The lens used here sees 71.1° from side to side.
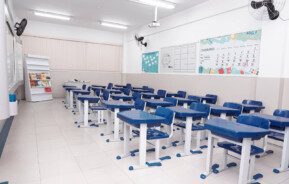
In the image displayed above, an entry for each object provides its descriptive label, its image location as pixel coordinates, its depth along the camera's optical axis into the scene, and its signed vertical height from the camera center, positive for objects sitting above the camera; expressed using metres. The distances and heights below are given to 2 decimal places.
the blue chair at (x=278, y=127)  3.03 -0.72
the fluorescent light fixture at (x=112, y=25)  8.84 +2.29
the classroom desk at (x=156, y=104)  4.35 -0.58
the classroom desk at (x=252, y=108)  4.05 -0.58
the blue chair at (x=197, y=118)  3.54 -0.77
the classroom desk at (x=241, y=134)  2.18 -0.62
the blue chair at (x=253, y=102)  4.45 -0.52
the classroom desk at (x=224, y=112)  3.67 -0.61
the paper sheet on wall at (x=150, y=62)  8.31 +0.63
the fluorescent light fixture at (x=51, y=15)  7.56 +2.28
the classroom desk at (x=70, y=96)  7.10 -0.76
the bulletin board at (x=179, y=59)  6.50 +0.64
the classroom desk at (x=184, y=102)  4.95 -0.60
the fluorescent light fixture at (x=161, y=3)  5.92 +2.22
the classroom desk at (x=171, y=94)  6.35 -0.55
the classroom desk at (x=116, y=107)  3.87 -0.61
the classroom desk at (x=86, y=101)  4.77 -0.62
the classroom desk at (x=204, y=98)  5.32 -0.53
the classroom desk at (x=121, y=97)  5.05 -0.53
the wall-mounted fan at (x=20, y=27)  6.92 +1.60
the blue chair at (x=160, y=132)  3.00 -0.88
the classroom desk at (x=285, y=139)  2.87 -0.86
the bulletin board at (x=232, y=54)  4.75 +0.64
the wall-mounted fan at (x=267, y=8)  4.05 +1.47
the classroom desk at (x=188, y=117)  3.25 -0.65
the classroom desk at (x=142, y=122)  2.73 -0.62
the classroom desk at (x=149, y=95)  5.89 -0.55
